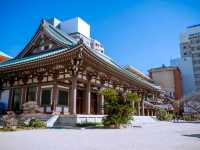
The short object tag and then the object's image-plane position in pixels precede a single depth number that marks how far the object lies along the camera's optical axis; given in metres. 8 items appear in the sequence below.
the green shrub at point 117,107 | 15.63
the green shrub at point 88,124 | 15.84
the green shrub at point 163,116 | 36.88
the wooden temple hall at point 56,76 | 18.02
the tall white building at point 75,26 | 42.94
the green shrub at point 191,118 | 42.73
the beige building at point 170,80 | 56.97
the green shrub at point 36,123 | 14.80
